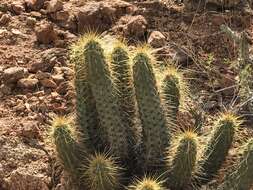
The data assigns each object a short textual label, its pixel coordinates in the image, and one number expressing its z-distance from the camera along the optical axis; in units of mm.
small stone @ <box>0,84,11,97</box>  4633
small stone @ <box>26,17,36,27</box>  5258
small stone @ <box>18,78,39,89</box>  4661
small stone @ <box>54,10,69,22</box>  5301
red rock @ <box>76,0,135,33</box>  5227
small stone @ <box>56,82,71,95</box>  4672
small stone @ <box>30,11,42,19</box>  5340
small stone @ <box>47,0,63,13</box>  5329
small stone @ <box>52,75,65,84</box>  4715
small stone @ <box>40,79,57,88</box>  4691
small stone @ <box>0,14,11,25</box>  5273
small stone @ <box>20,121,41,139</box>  4340
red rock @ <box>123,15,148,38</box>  5148
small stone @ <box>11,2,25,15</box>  5367
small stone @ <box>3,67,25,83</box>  4691
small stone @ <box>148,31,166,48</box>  5070
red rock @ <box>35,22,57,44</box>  5066
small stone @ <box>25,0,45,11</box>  5438
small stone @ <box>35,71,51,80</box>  4734
